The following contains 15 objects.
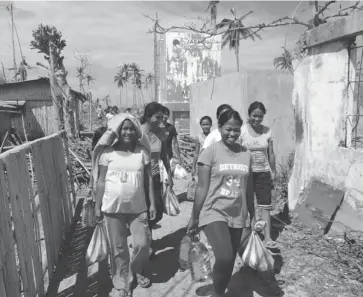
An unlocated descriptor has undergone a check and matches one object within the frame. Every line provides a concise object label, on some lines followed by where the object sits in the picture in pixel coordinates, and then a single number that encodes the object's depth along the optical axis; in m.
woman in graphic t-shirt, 3.06
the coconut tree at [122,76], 62.47
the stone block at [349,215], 4.60
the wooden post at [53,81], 12.52
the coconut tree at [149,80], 50.94
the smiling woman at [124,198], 3.39
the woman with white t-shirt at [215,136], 4.89
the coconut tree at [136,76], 60.28
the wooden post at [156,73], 32.15
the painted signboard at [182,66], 35.44
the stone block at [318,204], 4.97
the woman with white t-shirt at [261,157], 4.58
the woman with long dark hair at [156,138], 4.44
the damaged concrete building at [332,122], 4.73
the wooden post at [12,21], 22.83
